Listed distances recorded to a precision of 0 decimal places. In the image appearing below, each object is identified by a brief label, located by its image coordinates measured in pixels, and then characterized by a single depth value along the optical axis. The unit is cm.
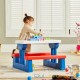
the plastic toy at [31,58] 358
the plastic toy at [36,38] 389
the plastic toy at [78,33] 639
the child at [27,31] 413
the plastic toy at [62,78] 250
